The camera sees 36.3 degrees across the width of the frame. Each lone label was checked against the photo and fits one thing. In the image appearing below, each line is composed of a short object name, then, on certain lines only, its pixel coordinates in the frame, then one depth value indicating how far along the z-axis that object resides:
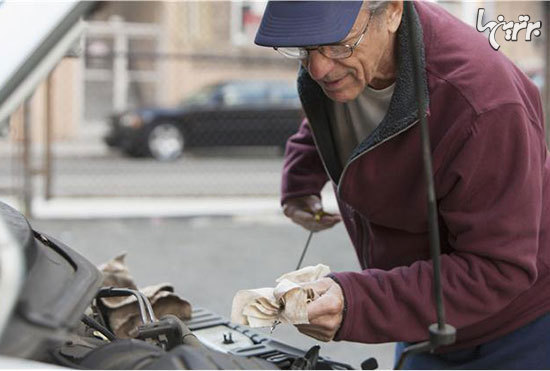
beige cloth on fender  2.20
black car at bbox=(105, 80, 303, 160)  12.81
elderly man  1.74
